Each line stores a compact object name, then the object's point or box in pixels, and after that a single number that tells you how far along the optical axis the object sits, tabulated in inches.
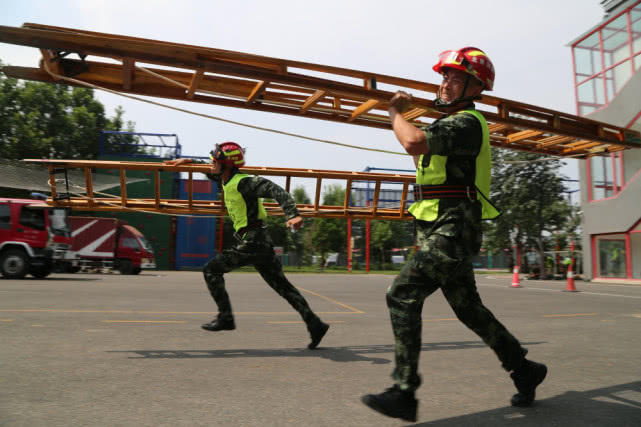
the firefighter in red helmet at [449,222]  94.8
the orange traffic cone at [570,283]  564.8
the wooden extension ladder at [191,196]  292.5
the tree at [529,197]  975.6
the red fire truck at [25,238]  554.9
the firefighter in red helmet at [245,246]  180.1
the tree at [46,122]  1363.2
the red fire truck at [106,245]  830.5
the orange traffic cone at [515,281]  681.6
